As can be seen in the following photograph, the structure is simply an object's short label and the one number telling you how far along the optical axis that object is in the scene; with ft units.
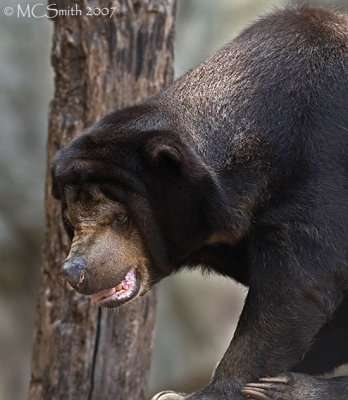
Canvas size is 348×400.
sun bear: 28.66
